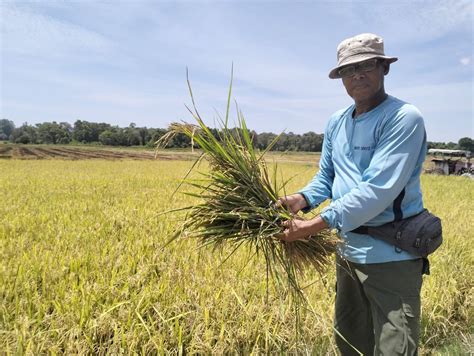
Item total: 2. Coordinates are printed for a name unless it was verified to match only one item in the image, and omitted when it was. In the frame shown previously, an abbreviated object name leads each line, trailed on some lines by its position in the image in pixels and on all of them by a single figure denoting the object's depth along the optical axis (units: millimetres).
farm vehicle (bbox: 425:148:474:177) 22927
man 1409
